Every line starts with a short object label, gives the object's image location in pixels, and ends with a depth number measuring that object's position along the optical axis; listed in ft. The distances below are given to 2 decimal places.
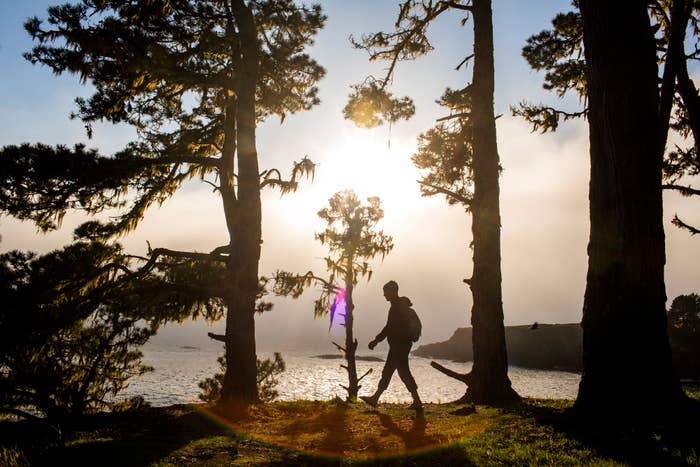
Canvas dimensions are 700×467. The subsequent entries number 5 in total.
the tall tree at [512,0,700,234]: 33.19
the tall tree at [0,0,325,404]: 26.05
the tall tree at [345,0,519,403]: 29.43
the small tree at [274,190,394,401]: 61.93
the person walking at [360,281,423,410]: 25.07
